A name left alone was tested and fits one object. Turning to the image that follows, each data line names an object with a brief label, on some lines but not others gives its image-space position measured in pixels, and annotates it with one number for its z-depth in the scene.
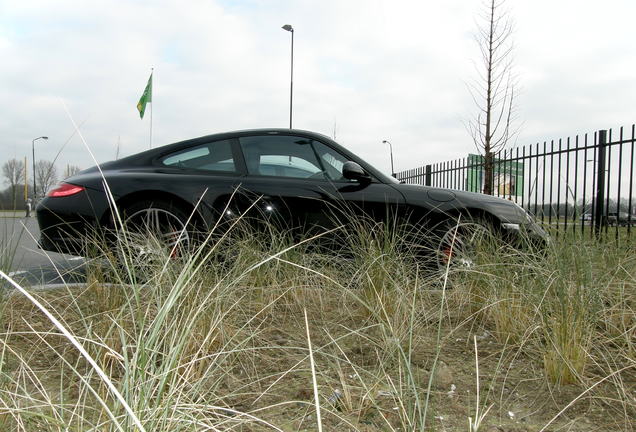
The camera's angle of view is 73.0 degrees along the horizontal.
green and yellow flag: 10.41
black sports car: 3.71
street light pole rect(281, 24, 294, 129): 18.81
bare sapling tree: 12.05
